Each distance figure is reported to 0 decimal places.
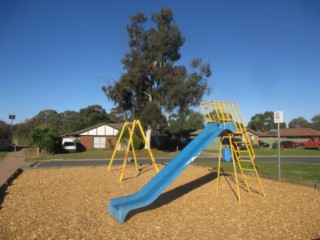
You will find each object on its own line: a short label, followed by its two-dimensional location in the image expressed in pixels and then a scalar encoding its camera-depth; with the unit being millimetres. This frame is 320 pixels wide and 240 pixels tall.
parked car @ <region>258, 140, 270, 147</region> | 54528
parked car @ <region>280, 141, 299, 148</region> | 46781
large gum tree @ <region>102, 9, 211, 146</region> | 31109
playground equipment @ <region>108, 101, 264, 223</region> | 6543
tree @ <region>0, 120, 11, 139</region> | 38253
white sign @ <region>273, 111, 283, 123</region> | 11105
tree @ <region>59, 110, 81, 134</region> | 102694
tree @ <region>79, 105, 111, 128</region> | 80838
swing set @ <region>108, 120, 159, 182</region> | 12773
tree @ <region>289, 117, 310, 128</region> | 125425
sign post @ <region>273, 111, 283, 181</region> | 11108
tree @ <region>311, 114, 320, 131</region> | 119462
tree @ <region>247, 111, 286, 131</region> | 108750
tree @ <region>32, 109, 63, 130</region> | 110562
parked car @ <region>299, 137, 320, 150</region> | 43684
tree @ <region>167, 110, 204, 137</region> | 53578
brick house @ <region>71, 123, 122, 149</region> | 42000
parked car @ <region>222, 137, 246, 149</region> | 34541
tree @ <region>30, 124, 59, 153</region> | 28031
